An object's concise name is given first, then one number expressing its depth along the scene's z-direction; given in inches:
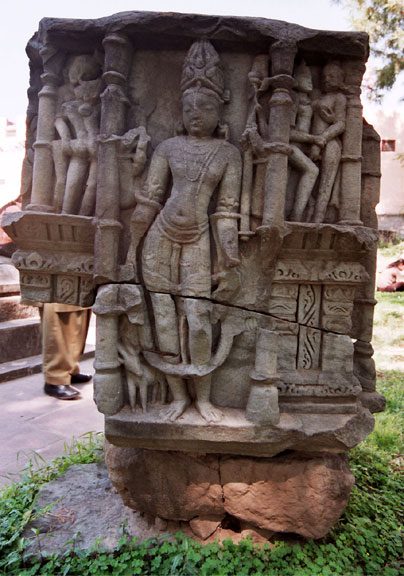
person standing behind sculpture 191.2
